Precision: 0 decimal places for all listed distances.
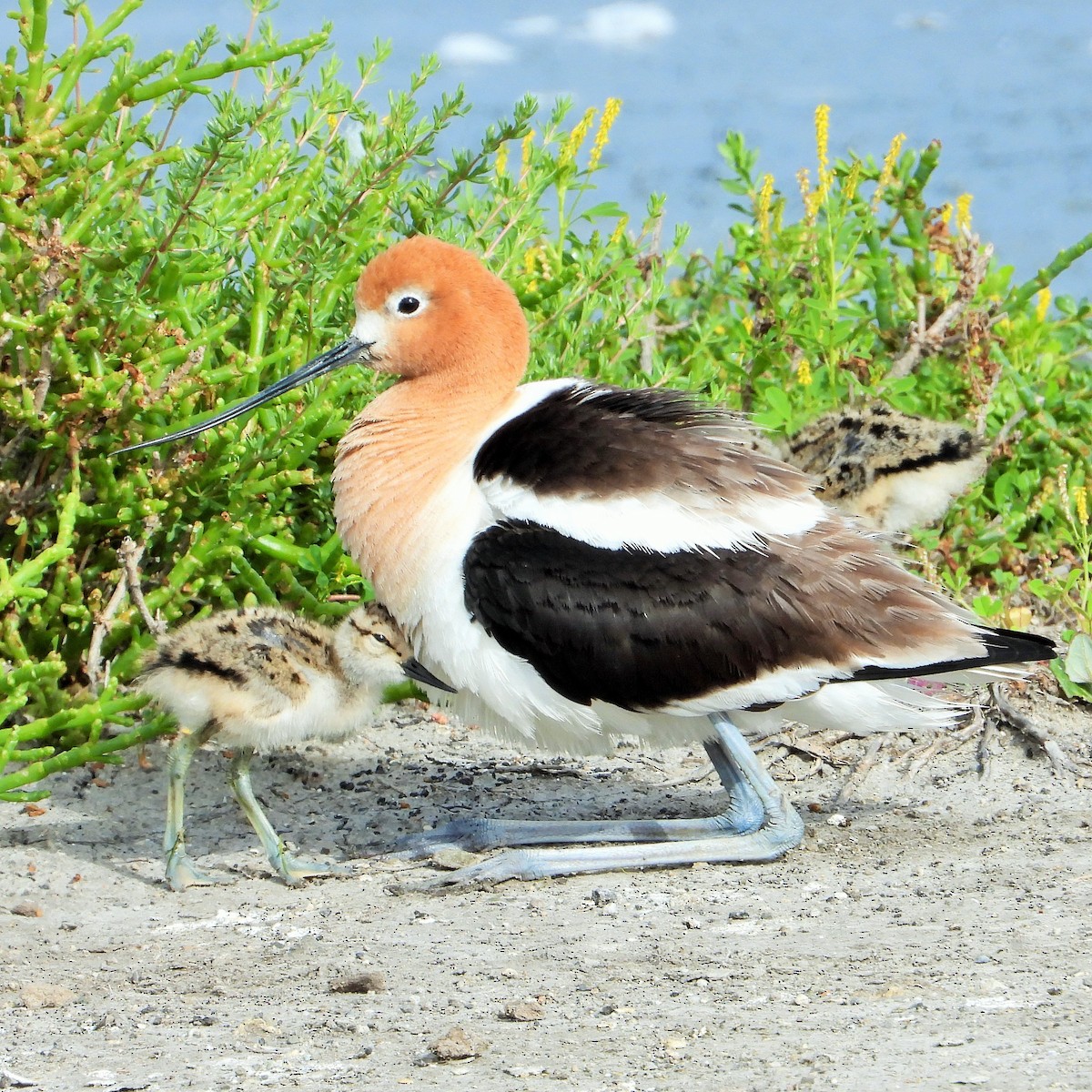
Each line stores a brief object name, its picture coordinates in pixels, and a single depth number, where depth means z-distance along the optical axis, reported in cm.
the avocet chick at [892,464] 1122
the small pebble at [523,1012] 680
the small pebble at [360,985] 725
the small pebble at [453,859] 909
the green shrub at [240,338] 931
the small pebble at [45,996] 723
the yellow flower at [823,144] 1410
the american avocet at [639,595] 859
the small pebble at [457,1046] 636
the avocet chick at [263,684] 901
